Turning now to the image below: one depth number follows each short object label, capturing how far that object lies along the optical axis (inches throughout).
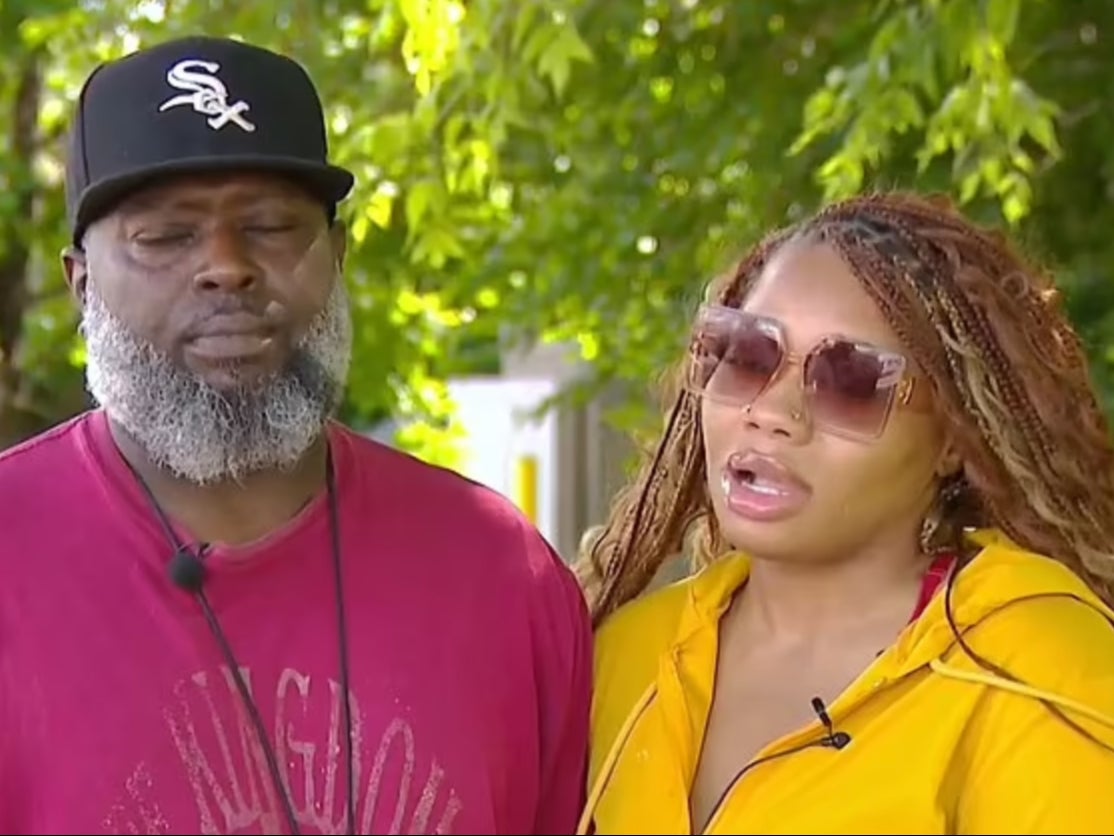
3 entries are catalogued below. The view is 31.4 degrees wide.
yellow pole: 279.3
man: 81.7
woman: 84.9
